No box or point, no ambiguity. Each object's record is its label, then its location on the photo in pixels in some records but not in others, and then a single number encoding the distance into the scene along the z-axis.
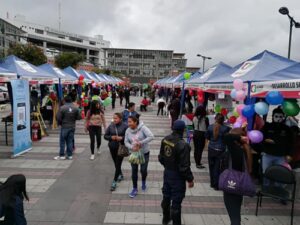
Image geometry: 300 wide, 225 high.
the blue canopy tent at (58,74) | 10.13
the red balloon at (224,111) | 6.33
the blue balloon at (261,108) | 3.98
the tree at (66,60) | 38.35
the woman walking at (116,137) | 4.62
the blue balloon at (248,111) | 4.20
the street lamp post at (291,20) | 9.05
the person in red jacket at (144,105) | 17.38
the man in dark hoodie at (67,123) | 6.23
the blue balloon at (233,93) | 4.66
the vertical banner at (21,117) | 6.41
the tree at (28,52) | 24.68
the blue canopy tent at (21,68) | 7.02
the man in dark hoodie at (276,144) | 4.01
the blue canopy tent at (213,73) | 7.51
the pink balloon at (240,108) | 4.41
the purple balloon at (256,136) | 4.03
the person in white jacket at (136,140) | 4.23
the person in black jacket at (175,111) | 9.93
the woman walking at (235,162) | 3.02
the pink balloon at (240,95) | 4.46
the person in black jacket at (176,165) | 3.14
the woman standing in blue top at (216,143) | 4.58
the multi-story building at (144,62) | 88.89
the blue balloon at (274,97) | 3.60
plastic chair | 3.51
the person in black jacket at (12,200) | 2.33
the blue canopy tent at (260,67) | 4.41
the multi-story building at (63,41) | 72.62
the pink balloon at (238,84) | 4.43
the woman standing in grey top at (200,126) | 5.73
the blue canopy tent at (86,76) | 16.33
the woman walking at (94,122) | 6.25
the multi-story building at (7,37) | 46.12
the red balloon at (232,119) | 5.61
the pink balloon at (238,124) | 4.59
